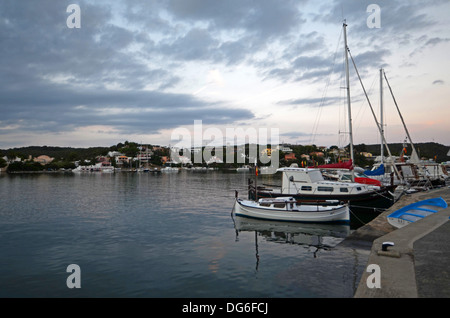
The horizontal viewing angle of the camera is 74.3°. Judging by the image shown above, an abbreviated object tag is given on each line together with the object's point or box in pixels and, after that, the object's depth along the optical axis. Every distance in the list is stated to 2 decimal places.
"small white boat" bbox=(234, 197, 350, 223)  22.33
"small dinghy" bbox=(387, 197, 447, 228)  18.16
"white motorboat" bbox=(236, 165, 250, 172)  172.88
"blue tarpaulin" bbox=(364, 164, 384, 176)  36.97
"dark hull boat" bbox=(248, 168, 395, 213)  27.03
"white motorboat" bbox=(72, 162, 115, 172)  162.25
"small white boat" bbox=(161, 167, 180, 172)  170.02
